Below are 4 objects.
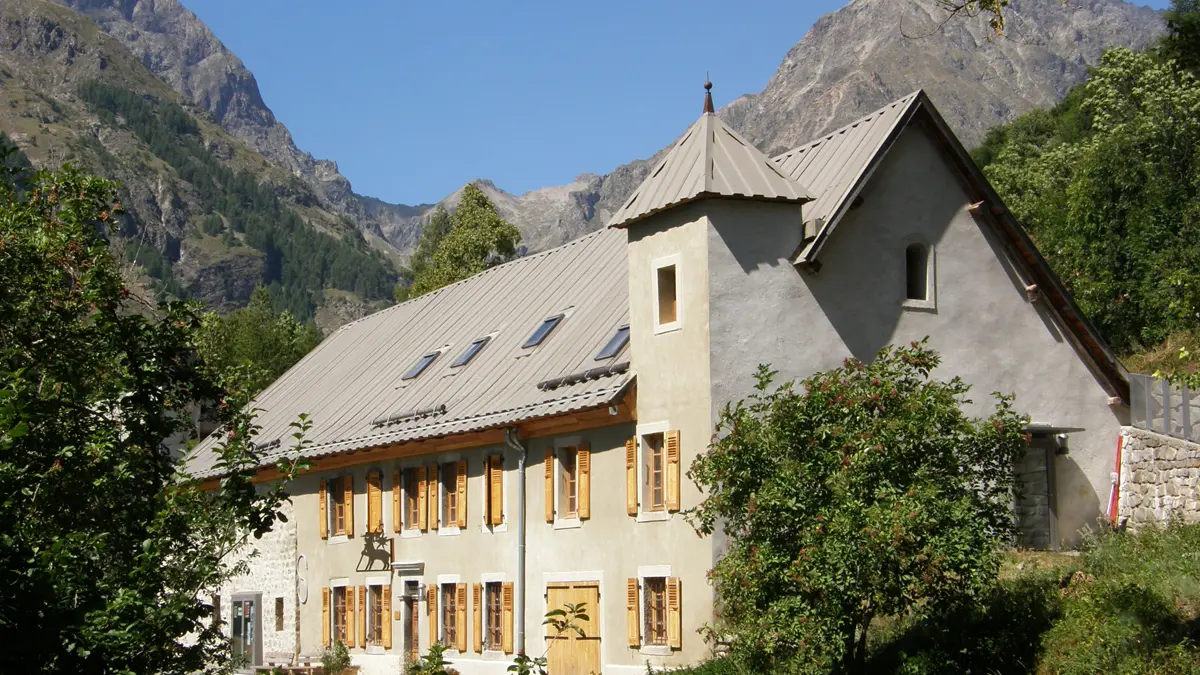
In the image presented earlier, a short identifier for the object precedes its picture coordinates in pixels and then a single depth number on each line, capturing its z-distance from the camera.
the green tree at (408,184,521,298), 60.25
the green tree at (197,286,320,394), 70.31
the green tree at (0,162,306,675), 14.28
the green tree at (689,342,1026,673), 19.19
